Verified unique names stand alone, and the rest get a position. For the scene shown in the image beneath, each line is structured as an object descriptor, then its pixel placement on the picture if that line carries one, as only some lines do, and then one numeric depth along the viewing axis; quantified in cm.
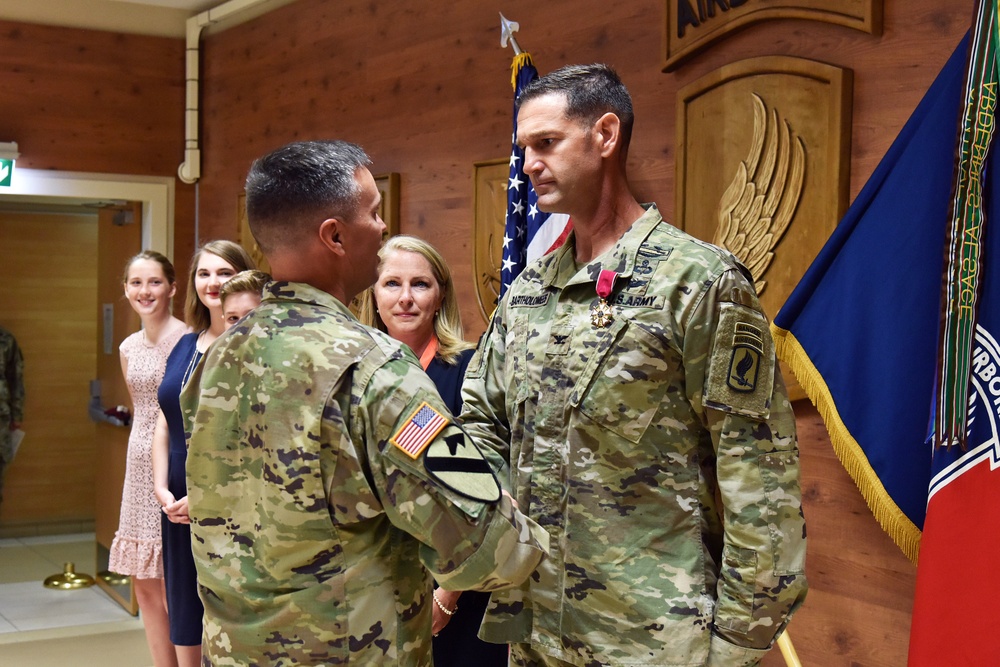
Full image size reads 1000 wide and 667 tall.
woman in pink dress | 395
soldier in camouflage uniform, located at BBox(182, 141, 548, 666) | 144
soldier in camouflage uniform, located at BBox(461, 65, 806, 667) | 167
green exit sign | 553
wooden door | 570
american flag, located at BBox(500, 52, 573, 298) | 359
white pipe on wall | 591
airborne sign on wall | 266
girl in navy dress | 342
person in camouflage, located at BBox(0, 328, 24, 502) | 674
